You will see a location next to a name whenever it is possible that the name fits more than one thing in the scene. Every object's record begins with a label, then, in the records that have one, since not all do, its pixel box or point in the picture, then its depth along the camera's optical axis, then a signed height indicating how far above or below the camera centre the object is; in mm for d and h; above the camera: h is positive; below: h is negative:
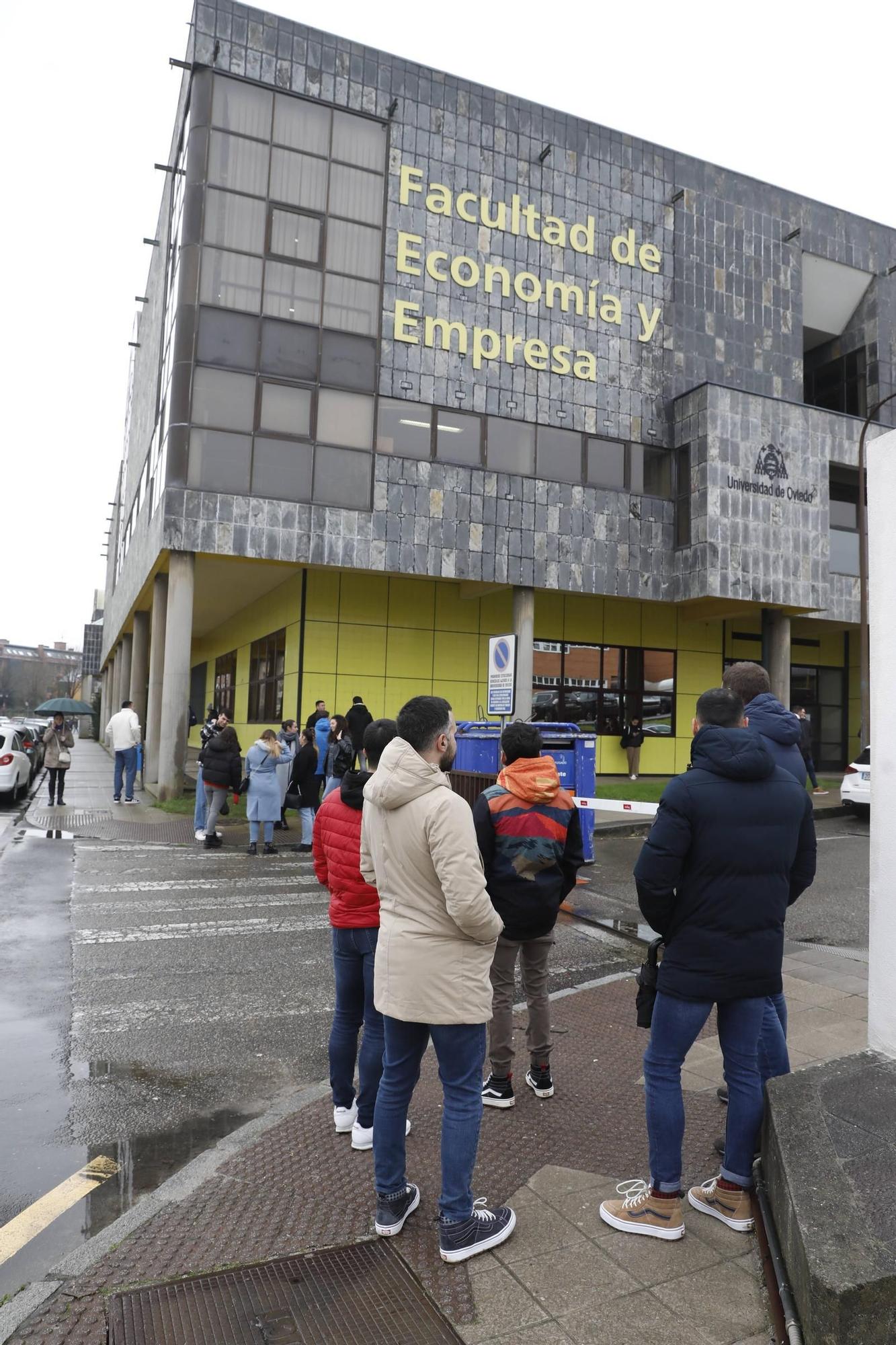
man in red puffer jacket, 4117 -990
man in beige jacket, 3266 -828
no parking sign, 12680 +850
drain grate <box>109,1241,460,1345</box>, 2846 -1870
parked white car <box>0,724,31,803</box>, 17281 -923
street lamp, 22297 +4029
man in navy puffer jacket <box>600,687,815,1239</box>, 3346 -621
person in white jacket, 16734 -364
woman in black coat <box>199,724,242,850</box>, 12773 -588
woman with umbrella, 17016 -721
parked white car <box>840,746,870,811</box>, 15852 -662
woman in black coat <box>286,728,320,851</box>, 12773 -814
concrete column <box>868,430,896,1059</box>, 3973 +15
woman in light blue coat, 12352 -763
